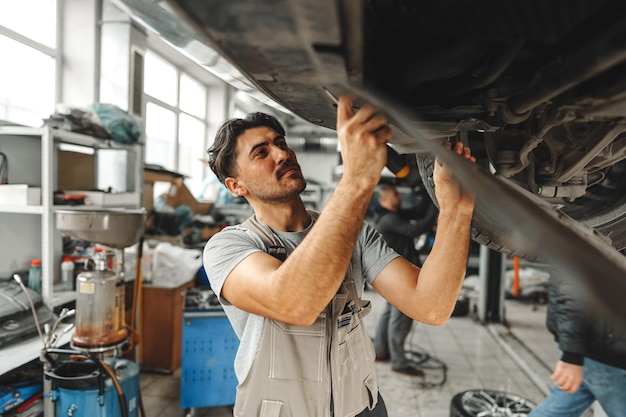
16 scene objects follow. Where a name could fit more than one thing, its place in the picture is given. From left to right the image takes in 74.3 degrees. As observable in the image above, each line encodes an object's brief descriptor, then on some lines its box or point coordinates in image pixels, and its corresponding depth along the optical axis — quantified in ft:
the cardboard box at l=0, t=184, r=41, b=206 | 6.56
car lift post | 13.32
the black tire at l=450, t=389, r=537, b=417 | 6.72
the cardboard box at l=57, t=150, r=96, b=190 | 8.47
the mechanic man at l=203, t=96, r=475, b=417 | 2.42
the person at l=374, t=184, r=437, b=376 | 9.65
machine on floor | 5.57
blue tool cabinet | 7.47
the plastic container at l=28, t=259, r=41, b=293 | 6.93
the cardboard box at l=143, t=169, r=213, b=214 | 11.12
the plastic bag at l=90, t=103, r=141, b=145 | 8.23
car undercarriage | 1.59
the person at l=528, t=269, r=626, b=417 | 4.90
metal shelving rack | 6.59
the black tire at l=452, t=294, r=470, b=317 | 14.21
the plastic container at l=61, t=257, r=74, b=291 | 7.72
